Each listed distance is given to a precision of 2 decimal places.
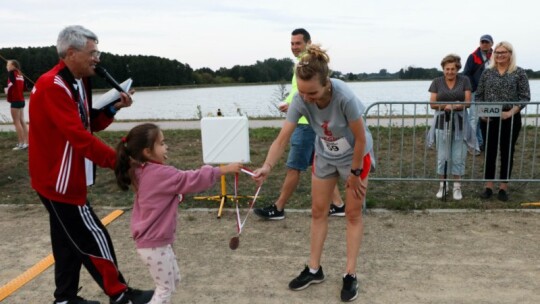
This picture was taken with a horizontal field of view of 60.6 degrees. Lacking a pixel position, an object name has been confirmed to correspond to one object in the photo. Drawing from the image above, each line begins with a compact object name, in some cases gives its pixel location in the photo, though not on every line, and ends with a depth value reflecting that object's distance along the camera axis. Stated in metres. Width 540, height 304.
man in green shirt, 5.02
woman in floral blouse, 5.68
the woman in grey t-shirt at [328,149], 2.93
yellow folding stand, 5.53
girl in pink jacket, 2.72
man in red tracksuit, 2.79
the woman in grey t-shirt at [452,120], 5.73
